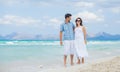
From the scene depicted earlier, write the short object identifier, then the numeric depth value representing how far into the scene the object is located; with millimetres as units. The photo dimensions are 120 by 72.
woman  12070
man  11891
